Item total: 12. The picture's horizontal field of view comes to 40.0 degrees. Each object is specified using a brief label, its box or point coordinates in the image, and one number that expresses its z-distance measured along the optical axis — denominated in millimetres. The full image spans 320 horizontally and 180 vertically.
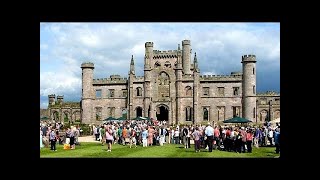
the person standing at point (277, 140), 19194
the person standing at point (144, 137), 23000
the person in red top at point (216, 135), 21203
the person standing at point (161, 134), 24297
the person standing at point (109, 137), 19375
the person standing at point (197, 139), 19734
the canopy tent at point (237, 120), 28842
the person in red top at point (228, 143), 20938
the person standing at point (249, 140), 20078
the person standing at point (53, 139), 19934
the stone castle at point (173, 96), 57156
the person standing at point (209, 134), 19783
